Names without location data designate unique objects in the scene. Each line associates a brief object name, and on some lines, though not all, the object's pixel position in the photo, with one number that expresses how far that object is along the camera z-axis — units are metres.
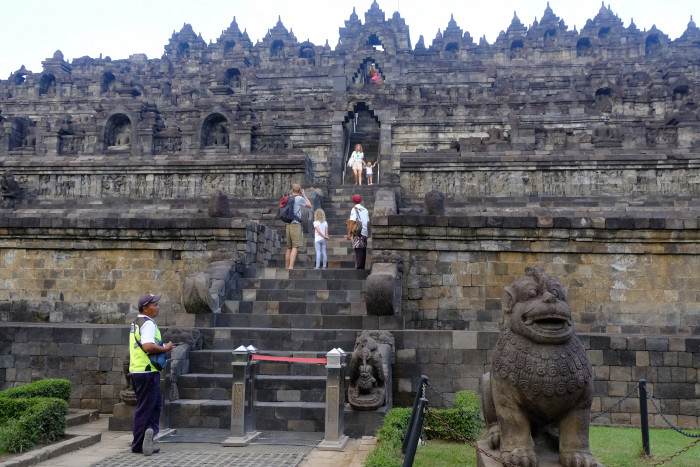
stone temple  8.73
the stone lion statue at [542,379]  4.85
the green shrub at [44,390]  7.50
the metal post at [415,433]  4.59
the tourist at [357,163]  19.12
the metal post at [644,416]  6.66
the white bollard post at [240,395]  7.17
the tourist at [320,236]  11.96
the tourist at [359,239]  11.62
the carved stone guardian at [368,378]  7.58
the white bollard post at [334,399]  6.96
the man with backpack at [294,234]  12.02
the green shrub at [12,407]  7.04
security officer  6.98
